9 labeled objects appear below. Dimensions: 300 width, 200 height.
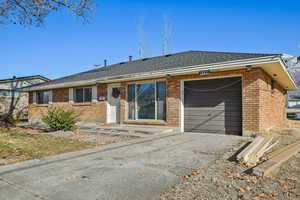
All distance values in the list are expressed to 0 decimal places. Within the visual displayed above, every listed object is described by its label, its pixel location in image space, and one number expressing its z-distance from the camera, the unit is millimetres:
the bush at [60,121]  8797
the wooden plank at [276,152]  4270
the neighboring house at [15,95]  20734
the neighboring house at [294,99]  39031
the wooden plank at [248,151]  4117
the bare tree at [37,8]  6953
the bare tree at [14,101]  20955
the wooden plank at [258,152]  3990
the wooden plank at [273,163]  3252
